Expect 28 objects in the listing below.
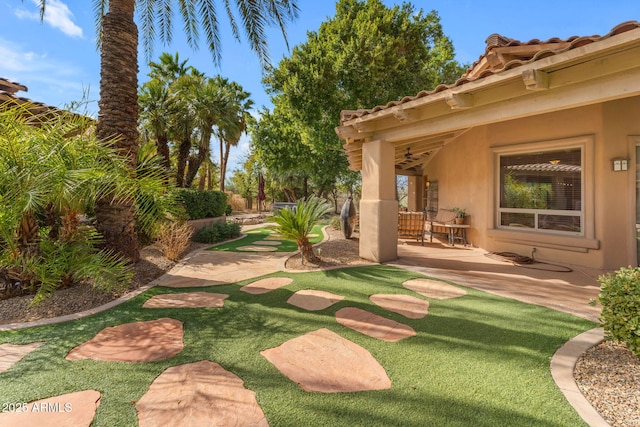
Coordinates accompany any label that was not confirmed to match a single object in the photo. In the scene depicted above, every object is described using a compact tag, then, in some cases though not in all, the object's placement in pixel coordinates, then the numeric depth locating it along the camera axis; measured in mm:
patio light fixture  5586
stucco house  3781
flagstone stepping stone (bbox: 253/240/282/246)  9352
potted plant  8812
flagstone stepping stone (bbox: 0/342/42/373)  2555
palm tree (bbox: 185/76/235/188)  15438
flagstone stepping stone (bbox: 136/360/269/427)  1917
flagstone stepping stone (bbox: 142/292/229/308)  4016
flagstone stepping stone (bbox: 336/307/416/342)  3139
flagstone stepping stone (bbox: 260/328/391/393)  2311
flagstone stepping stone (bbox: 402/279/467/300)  4344
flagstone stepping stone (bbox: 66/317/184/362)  2686
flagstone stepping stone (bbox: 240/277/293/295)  4594
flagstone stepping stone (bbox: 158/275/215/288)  4945
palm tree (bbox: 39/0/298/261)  5371
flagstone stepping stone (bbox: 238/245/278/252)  8273
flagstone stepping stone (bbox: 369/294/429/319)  3698
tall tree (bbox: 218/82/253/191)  16719
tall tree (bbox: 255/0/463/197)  13133
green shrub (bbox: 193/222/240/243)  9711
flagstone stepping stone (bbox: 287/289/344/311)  3926
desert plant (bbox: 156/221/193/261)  6746
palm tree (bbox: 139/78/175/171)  14273
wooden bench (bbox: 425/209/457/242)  9109
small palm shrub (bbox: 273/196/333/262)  6070
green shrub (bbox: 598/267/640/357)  2432
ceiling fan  9377
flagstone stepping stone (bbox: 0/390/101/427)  1877
